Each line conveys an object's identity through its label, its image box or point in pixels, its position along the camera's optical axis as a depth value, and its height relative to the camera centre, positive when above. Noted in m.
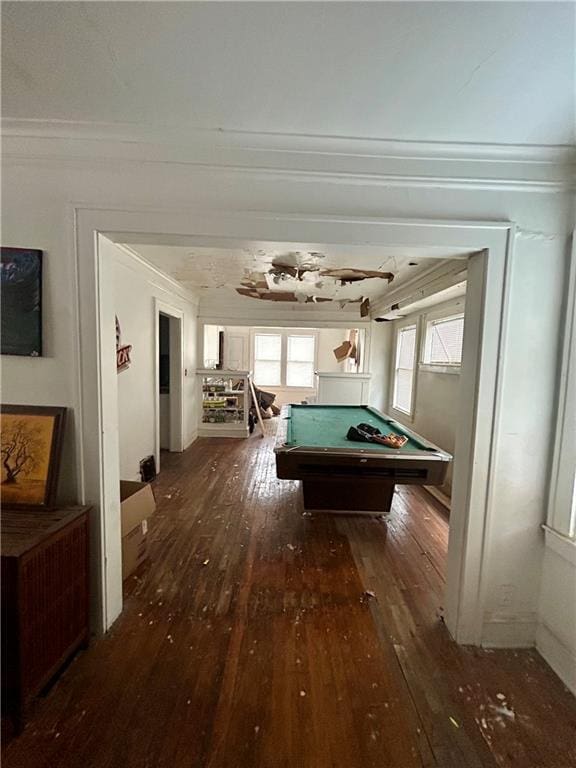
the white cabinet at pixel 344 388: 5.49 -0.44
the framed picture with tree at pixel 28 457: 1.46 -0.48
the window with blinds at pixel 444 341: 3.53 +0.30
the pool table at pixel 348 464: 2.27 -0.72
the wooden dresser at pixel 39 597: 1.15 -0.97
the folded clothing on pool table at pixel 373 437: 2.61 -0.63
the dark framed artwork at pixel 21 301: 1.45 +0.24
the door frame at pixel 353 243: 1.50 +0.21
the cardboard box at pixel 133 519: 1.94 -1.03
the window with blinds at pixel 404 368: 4.82 -0.06
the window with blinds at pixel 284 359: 8.45 +0.07
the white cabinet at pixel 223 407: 5.72 -0.87
